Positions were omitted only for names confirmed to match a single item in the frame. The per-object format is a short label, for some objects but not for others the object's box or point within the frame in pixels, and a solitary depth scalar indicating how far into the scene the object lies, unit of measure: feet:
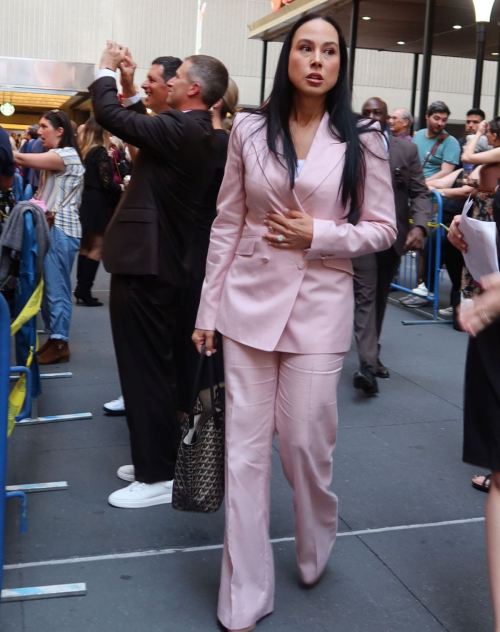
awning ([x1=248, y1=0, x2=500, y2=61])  53.42
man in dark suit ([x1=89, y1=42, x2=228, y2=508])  13.17
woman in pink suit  9.59
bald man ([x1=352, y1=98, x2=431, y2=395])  20.24
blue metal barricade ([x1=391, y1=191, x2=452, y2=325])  29.43
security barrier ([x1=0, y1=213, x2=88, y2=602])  8.81
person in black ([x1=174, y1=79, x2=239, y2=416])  15.49
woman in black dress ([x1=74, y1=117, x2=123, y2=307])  30.01
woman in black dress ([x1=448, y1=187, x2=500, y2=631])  8.77
